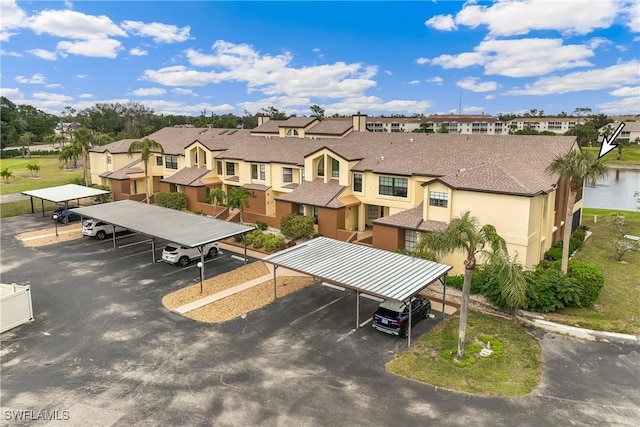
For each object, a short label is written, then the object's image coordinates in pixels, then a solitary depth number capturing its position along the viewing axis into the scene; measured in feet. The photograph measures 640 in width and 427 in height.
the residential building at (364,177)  88.28
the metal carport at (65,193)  138.31
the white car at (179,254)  99.50
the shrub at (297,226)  115.24
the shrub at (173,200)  150.00
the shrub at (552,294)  74.02
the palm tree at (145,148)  151.23
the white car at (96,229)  121.49
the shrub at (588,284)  75.97
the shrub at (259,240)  112.57
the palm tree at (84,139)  187.83
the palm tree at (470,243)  55.31
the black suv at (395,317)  66.64
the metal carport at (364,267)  65.98
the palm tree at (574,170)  74.84
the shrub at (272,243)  110.73
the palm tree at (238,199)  123.34
